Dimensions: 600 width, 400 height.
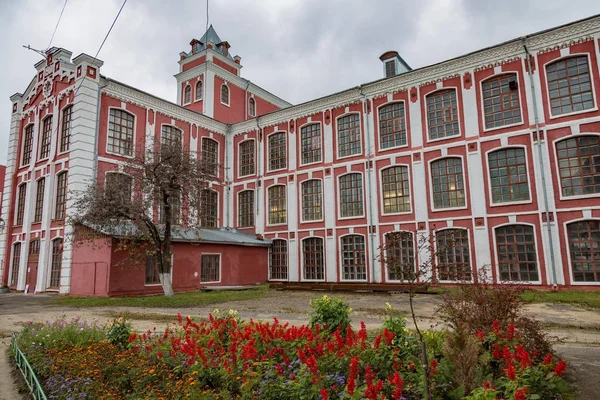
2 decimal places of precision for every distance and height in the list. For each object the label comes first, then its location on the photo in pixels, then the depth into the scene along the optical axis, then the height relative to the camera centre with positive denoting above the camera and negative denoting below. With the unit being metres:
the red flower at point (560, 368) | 3.32 -0.94
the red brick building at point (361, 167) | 17.05 +5.27
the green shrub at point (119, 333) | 5.90 -1.00
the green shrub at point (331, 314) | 6.06 -0.80
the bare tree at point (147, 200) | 15.55 +2.89
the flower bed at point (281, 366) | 3.56 -1.12
